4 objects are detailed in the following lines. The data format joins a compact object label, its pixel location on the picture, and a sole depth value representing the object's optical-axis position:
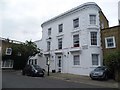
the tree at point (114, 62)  9.21
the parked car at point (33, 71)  11.50
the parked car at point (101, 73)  9.87
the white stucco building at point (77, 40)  12.50
